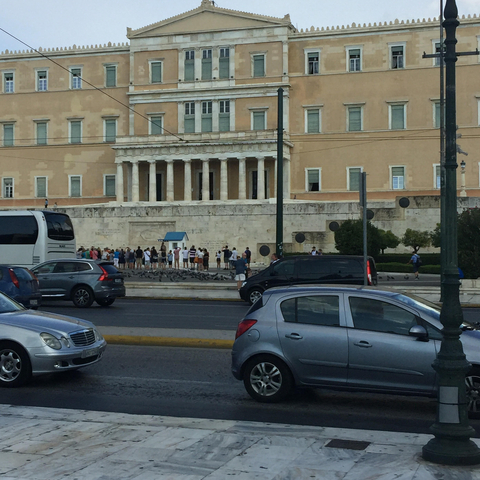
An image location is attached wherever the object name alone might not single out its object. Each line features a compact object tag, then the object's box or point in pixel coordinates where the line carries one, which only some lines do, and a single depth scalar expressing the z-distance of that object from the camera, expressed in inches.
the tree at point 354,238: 1624.0
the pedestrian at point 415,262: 1486.6
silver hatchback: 373.7
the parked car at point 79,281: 968.9
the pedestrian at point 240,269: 1192.8
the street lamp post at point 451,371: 274.5
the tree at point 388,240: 1833.8
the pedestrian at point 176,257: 1927.9
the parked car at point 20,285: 790.5
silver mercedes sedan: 440.1
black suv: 904.3
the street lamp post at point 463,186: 2156.1
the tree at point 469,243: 1173.1
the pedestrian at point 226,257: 2015.5
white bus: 1243.2
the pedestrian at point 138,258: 2013.2
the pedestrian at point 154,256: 1959.9
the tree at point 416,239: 1905.8
